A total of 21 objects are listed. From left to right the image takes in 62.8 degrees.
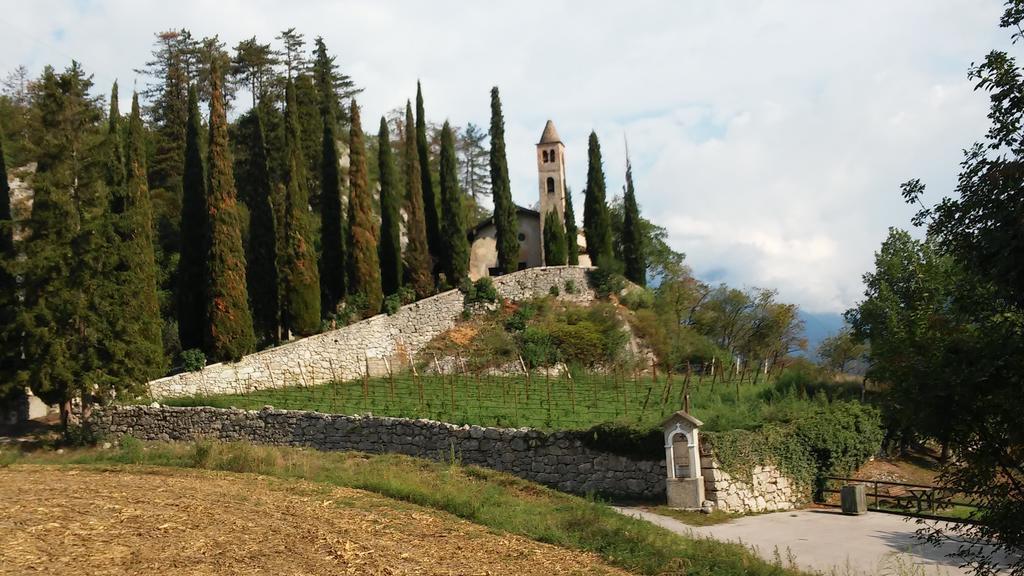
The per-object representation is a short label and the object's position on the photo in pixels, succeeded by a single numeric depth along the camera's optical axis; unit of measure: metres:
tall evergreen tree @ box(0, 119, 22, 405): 25.53
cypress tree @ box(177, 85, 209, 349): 32.88
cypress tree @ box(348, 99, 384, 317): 37.28
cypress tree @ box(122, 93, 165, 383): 26.33
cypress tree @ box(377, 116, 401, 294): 40.41
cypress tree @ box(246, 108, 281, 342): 36.56
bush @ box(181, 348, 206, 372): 29.86
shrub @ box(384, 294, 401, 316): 37.47
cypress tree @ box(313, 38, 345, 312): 39.06
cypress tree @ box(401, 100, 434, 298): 40.28
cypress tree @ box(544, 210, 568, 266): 46.22
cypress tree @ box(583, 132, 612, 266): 47.00
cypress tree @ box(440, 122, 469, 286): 41.81
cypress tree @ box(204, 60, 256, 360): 30.88
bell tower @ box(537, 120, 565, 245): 48.53
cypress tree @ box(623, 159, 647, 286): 47.69
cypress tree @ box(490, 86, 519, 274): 43.69
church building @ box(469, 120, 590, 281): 48.62
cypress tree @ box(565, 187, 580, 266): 49.47
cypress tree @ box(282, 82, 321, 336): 34.41
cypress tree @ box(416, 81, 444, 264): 44.38
